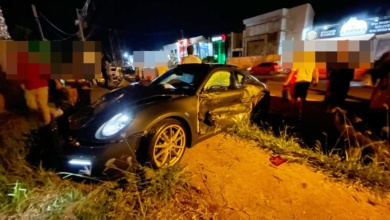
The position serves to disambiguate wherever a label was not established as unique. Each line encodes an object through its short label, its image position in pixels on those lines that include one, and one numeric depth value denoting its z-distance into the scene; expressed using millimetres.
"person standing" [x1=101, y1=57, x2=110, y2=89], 11372
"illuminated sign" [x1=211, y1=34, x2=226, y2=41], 33438
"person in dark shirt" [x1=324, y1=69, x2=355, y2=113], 3945
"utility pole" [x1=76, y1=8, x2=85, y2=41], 16812
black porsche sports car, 2555
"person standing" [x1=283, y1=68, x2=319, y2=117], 4910
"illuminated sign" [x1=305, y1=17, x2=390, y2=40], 18548
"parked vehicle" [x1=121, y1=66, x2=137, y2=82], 23117
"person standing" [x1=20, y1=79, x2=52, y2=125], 4289
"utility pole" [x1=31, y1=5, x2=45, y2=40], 15259
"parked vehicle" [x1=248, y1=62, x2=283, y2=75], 20994
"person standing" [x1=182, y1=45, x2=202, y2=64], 5777
